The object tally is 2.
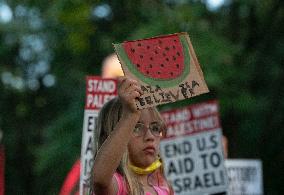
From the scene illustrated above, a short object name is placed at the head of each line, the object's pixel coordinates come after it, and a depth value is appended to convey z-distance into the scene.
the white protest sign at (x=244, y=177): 13.96
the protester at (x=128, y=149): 5.00
